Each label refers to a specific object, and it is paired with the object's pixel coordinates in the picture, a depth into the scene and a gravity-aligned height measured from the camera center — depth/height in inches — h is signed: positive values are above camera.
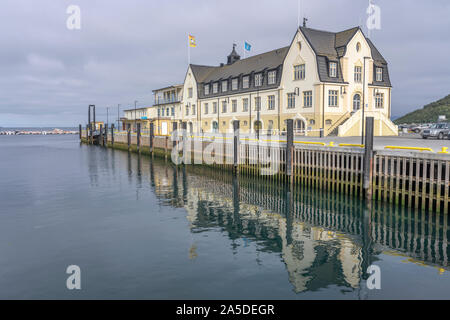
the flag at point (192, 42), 2623.0 +696.5
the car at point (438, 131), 1453.0 +12.9
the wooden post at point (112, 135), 2915.1 +3.4
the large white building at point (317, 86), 1847.9 +276.6
